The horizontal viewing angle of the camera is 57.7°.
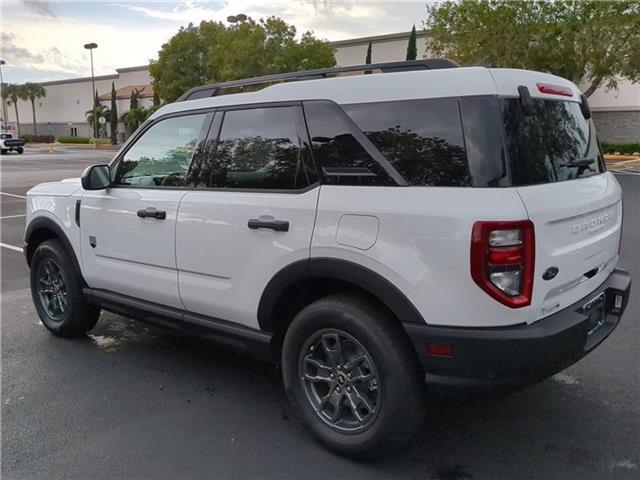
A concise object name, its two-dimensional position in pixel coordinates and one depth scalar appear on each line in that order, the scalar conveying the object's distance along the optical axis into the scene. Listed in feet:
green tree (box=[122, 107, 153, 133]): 189.06
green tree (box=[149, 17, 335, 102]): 120.88
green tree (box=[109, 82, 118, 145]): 217.56
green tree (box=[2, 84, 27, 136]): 278.26
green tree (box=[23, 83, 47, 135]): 279.28
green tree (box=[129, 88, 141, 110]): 215.10
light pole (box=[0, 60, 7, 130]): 267.80
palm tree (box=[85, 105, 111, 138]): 225.15
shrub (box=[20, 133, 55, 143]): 239.09
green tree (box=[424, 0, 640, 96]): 82.33
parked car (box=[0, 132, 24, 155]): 139.04
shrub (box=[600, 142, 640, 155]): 111.55
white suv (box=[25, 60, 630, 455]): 8.45
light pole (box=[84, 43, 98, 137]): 197.77
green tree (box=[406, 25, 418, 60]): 119.21
